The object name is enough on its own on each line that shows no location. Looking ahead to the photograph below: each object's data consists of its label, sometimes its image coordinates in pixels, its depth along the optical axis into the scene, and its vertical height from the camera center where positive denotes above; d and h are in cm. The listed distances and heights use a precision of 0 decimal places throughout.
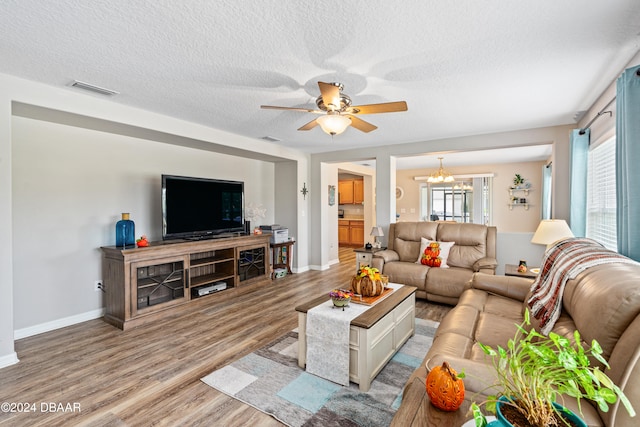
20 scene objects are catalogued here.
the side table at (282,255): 555 -88
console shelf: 325 -84
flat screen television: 385 +0
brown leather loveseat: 392 -70
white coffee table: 213 -98
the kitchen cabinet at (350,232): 934 -76
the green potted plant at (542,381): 72 -44
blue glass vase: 350 -29
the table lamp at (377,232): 501 -39
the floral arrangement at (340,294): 237 -68
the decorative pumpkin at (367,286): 258 -67
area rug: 189 -128
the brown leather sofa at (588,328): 100 -56
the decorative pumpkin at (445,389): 110 -66
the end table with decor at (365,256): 501 -79
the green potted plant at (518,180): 764 +71
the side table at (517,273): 319 -70
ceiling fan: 234 +82
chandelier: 683 +70
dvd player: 399 -109
